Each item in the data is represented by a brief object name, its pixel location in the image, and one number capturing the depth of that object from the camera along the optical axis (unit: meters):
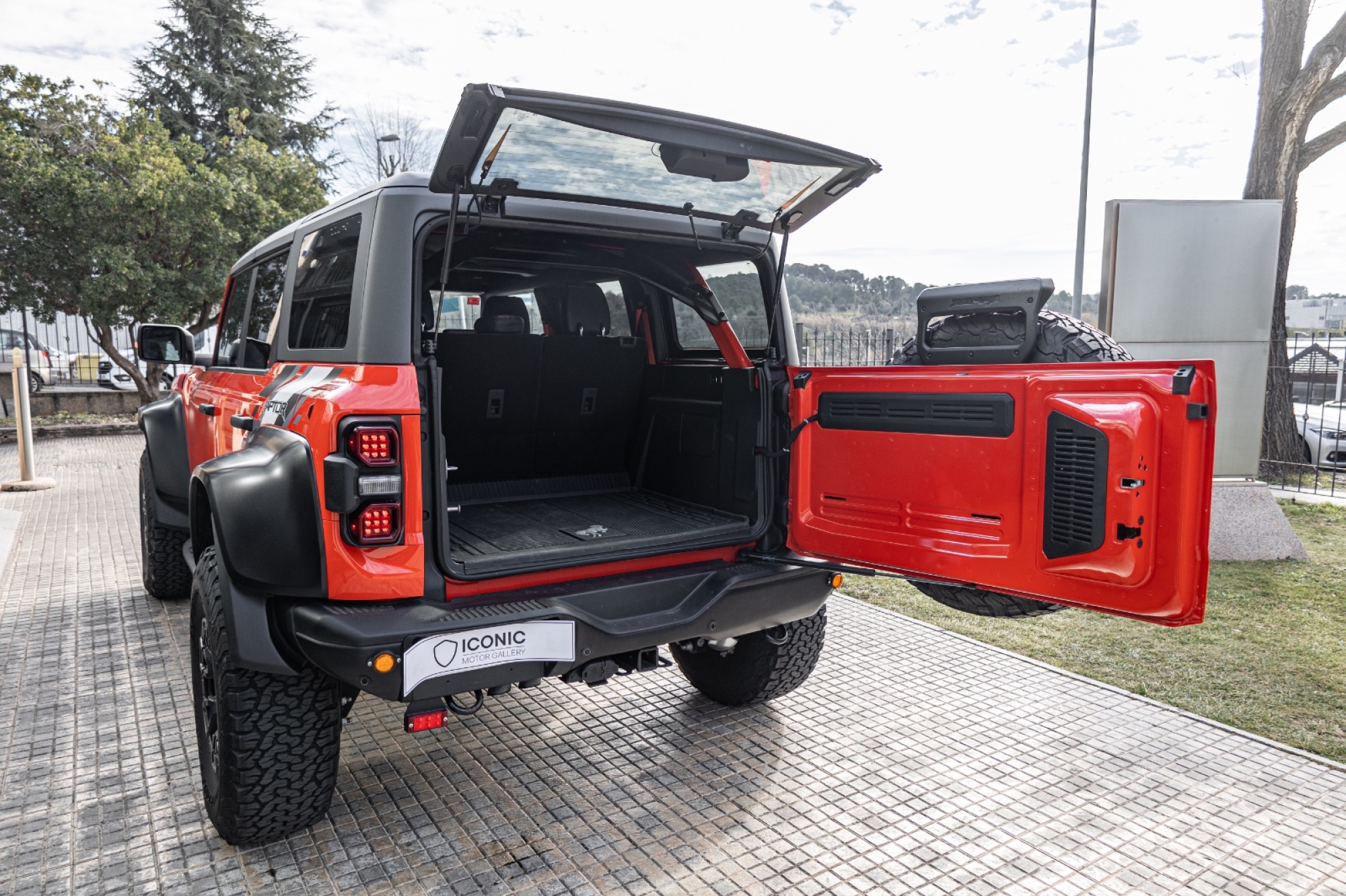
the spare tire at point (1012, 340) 2.69
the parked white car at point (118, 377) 16.22
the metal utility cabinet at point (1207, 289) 6.29
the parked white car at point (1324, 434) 10.15
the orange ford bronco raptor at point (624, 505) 2.26
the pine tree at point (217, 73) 24.19
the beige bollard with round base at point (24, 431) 9.41
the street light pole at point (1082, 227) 11.86
